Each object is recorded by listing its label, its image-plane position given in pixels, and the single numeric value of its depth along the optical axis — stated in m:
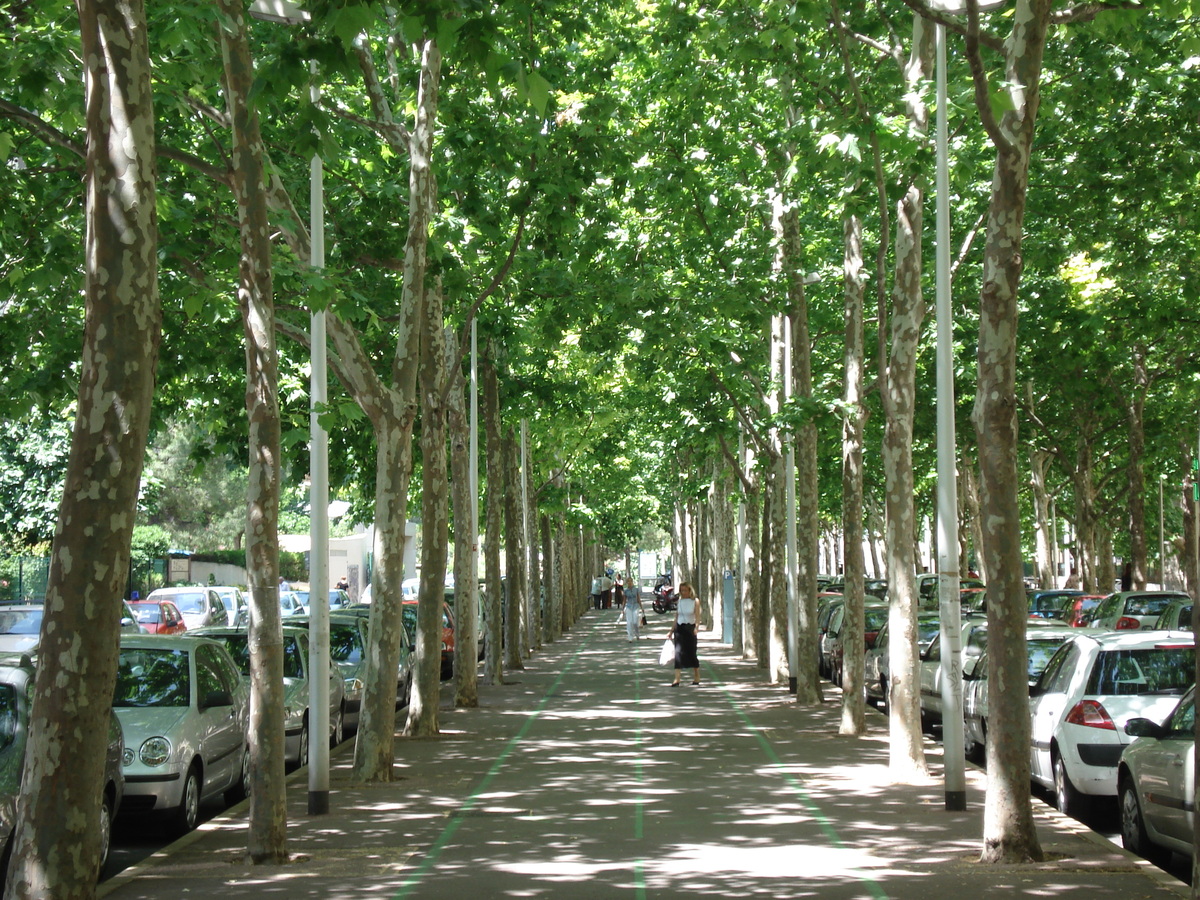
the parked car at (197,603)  37.25
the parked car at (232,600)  41.33
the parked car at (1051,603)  33.38
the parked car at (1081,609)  30.91
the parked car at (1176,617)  24.70
